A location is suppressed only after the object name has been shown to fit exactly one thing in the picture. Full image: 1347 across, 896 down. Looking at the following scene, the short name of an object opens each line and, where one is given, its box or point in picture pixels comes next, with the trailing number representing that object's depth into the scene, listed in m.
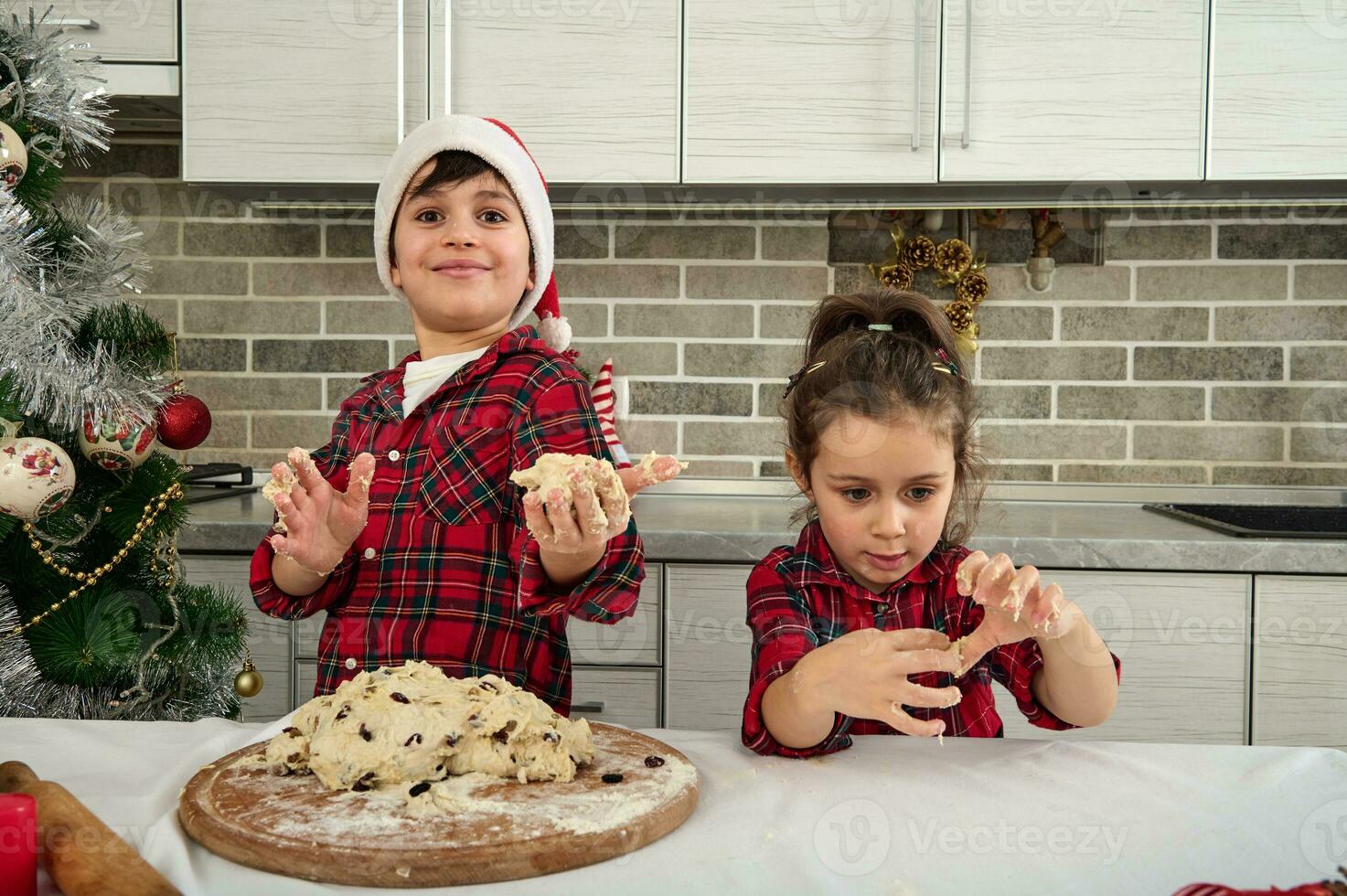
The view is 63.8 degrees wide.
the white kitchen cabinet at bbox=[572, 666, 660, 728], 1.74
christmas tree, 1.26
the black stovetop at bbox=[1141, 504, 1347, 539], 1.68
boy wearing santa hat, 1.06
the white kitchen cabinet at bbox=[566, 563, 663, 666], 1.72
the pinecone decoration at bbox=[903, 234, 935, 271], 2.16
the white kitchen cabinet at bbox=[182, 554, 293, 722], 1.75
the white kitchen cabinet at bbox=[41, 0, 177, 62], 1.93
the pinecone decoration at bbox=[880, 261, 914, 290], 2.17
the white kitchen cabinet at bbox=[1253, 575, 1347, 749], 1.64
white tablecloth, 0.64
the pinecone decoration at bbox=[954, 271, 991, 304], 2.16
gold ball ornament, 1.49
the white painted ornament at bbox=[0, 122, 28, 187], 1.23
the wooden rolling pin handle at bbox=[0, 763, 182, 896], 0.59
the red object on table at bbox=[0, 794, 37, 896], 0.59
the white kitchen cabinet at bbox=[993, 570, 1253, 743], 1.65
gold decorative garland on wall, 2.16
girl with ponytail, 0.82
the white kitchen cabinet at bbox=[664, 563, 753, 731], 1.71
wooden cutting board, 0.63
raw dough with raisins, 0.75
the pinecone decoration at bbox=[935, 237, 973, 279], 2.16
